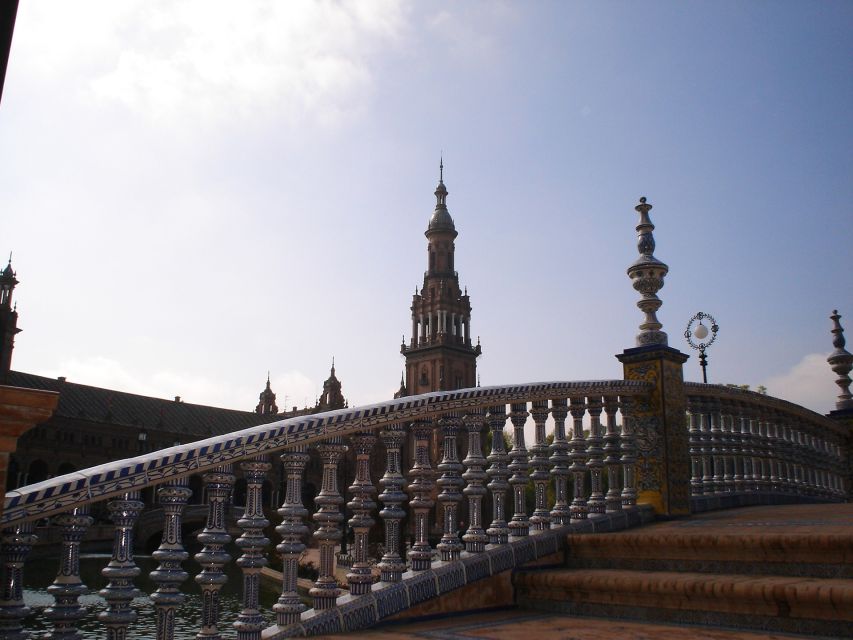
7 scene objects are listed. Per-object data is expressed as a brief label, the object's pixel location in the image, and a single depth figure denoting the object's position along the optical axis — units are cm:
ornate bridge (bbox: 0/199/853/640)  280
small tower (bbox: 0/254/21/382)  5509
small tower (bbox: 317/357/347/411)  7538
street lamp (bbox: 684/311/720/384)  2184
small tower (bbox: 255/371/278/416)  9000
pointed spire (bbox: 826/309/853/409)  1124
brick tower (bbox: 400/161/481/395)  7462
